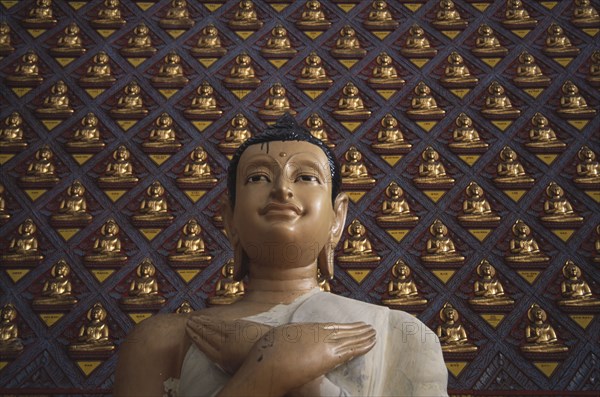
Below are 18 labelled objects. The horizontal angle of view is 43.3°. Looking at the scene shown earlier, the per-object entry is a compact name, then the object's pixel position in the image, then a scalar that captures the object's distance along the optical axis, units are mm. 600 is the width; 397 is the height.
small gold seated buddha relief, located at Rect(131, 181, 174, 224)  4938
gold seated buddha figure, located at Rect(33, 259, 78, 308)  4598
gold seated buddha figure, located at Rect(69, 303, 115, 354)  4434
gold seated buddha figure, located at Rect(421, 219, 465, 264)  4750
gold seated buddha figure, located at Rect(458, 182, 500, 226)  4906
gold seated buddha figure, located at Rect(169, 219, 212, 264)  4754
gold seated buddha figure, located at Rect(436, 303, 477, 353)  4410
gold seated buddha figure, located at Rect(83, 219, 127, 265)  4758
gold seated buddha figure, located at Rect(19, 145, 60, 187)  5109
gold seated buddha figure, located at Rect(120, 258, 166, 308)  4602
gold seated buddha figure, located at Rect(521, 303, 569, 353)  4383
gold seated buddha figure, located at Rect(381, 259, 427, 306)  4586
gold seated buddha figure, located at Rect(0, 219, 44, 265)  4766
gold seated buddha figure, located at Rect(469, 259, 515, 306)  4566
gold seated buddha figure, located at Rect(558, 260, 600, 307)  4555
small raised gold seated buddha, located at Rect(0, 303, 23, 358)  4410
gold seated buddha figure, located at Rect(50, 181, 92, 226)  4918
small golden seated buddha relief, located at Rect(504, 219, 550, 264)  4734
